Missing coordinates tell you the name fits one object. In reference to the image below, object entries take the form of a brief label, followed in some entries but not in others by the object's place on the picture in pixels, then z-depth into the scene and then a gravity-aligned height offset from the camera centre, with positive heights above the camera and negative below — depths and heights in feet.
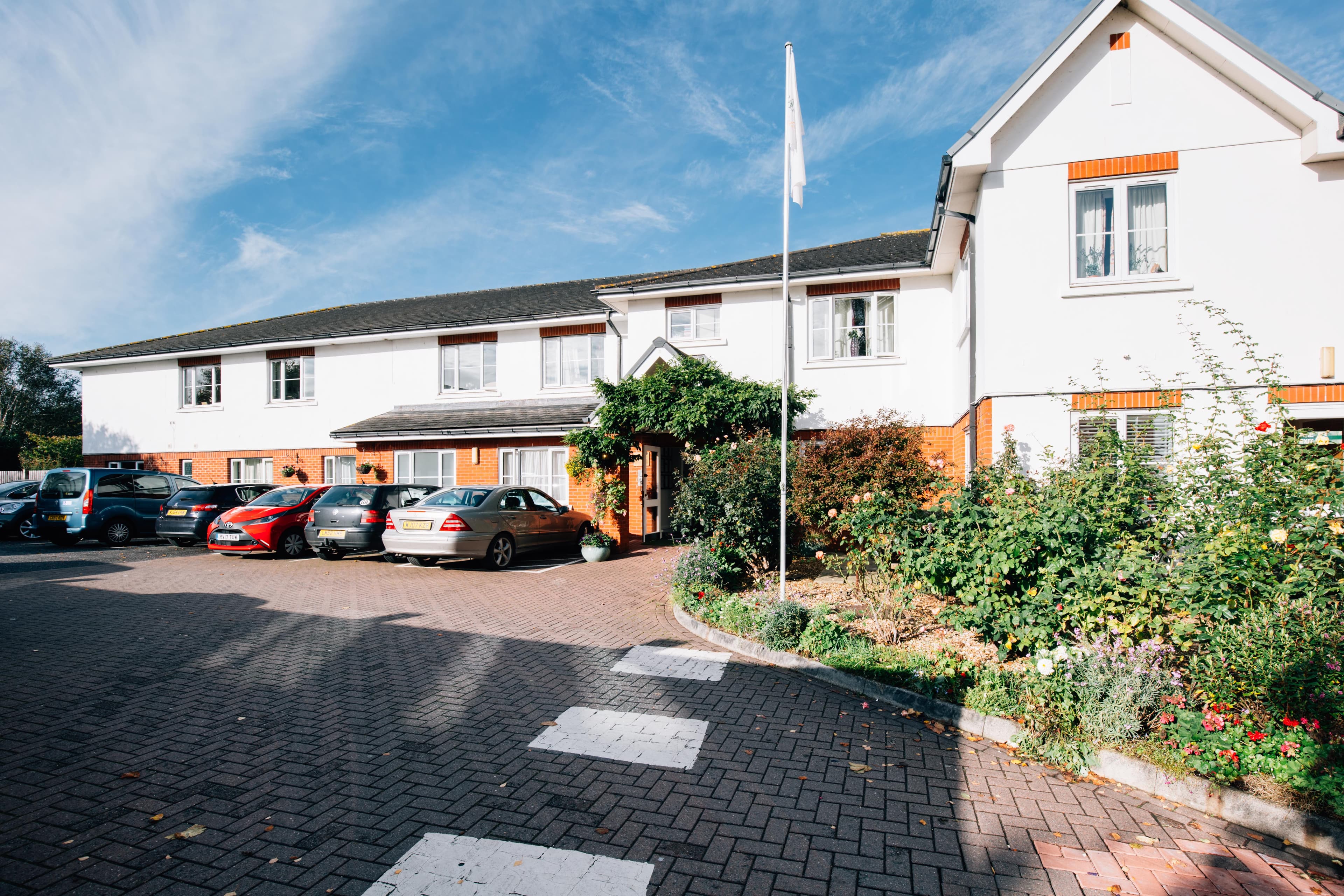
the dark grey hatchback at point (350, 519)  44.09 -4.72
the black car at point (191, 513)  51.80 -5.02
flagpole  26.50 +0.35
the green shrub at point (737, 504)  31.53 -2.80
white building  30.89 +9.72
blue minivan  53.11 -4.64
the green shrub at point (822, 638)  21.25 -6.10
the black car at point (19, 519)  59.62 -6.19
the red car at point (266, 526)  46.26 -5.43
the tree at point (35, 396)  170.50 +13.42
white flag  27.81 +12.69
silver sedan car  39.86 -4.93
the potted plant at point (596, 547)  45.62 -6.79
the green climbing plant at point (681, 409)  45.52 +2.39
